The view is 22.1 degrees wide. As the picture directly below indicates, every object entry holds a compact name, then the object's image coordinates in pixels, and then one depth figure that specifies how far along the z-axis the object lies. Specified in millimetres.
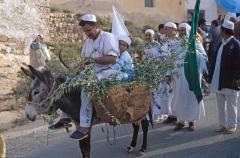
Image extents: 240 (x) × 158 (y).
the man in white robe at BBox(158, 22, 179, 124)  9593
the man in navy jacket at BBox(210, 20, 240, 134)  9834
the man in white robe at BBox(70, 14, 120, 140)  7455
